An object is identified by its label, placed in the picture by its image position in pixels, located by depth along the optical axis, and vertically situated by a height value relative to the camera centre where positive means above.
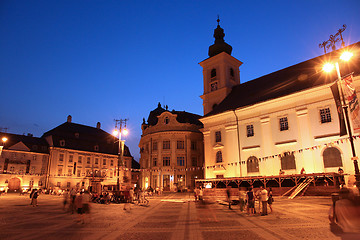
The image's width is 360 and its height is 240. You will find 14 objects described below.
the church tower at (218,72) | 43.78 +19.20
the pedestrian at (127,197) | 20.06 -1.34
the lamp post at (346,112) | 11.78 +3.65
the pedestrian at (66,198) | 18.48 -1.21
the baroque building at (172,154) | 47.94 +5.24
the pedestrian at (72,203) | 16.95 -1.43
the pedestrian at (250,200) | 13.95 -1.15
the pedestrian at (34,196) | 20.50 -1.18
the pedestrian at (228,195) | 17.43 -1.10
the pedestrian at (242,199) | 15.73 -1.22
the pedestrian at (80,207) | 12.54 -1.26
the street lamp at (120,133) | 22.62 +4.79
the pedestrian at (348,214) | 6.08 -0.88
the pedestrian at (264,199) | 13.38 -1.08
